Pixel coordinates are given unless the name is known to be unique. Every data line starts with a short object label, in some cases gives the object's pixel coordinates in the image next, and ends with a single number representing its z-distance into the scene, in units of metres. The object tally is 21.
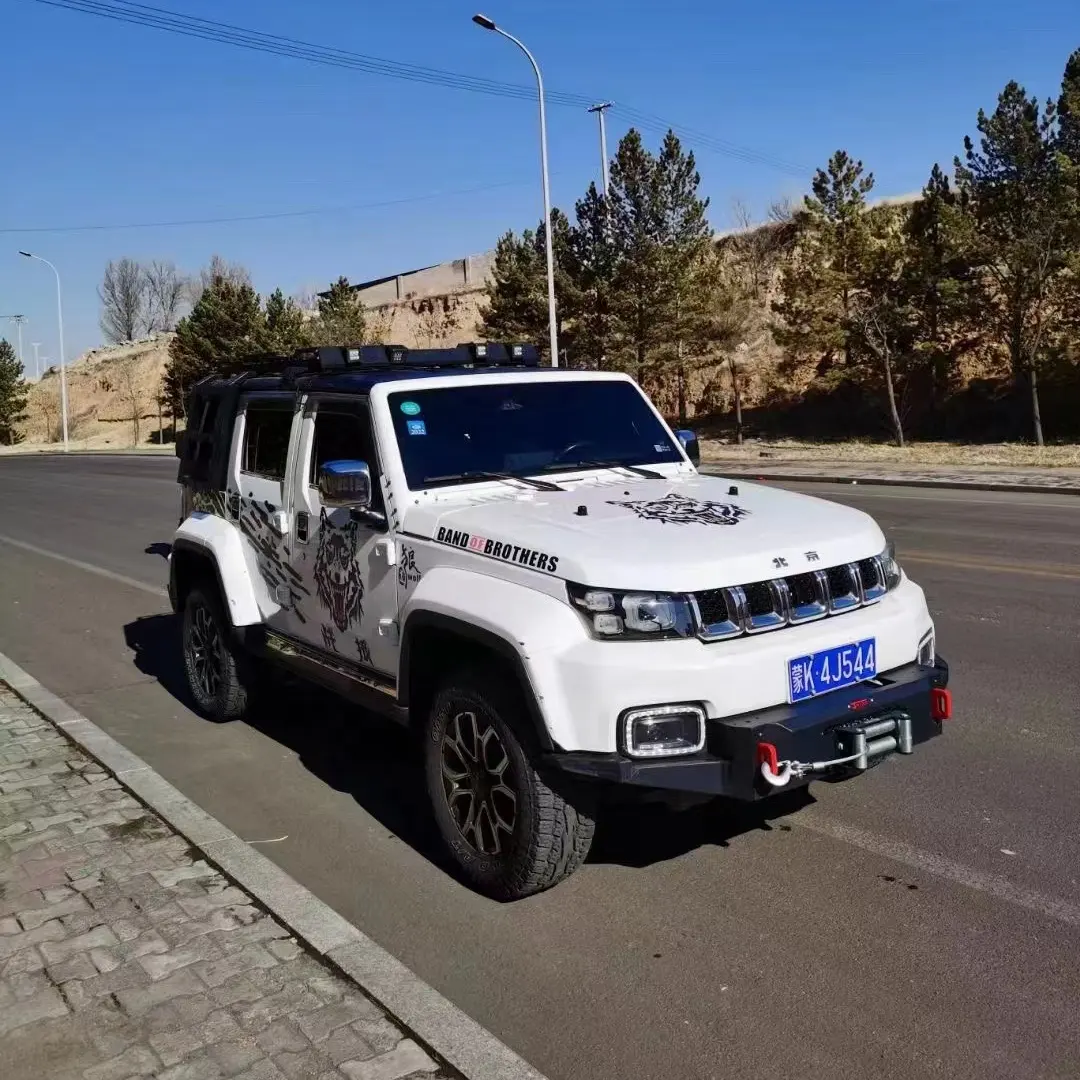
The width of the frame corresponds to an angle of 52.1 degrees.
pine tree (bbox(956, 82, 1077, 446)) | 27.12
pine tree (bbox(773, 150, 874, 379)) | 30.55
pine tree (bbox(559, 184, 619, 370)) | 35.41
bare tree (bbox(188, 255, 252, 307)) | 105.36
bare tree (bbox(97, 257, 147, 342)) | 118.88
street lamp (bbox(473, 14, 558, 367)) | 28.17
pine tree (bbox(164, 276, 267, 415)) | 56.72
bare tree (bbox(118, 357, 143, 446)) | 87.50
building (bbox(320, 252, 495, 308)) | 91.25
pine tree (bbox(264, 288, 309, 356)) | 54.16
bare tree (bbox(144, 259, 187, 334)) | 120.19
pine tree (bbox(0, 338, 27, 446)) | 74.00
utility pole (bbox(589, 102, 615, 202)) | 44.81
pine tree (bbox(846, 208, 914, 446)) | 30.61
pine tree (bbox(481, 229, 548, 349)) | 38.78
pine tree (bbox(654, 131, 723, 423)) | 34.06
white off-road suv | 3.55
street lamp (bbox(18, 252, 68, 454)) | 63.82
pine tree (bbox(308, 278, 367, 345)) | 52.72
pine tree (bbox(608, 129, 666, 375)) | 33.88
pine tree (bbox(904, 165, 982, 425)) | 28.69
